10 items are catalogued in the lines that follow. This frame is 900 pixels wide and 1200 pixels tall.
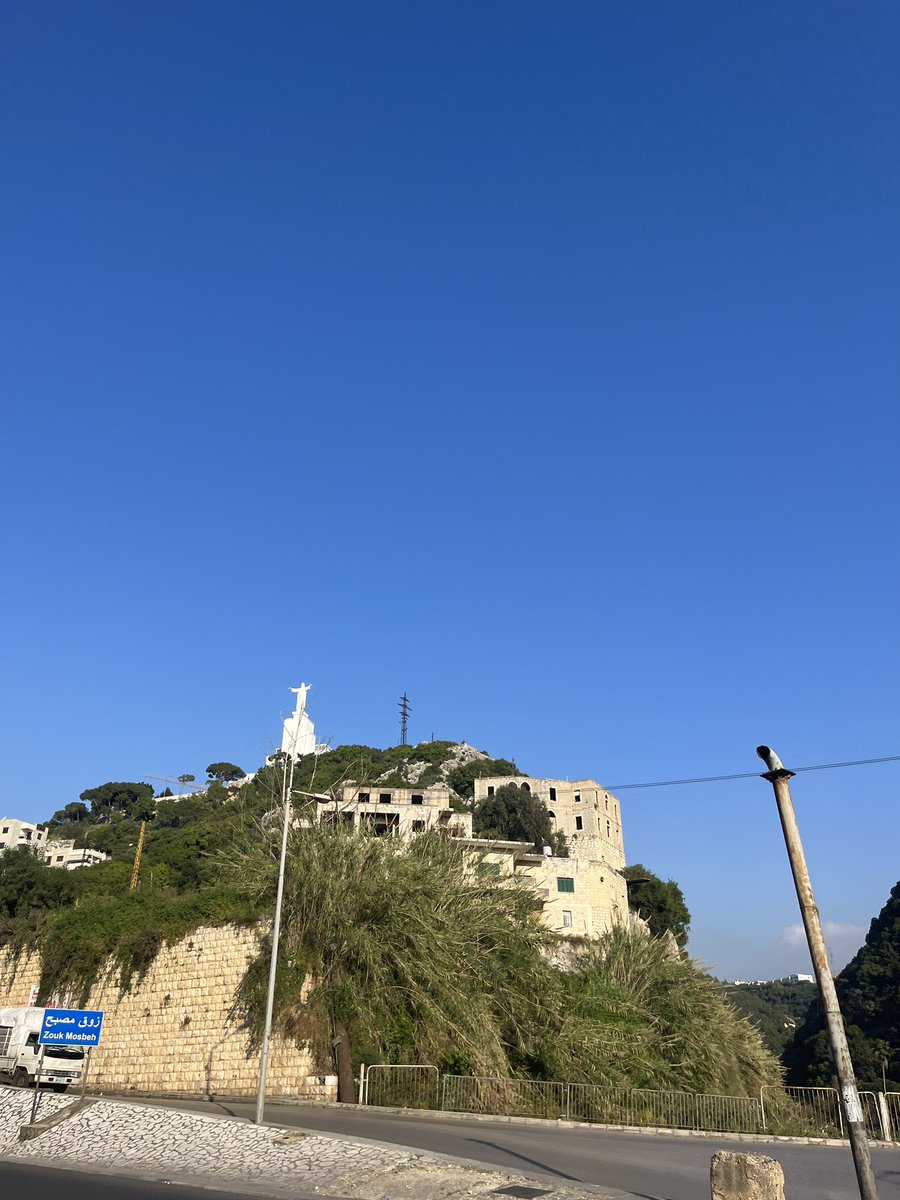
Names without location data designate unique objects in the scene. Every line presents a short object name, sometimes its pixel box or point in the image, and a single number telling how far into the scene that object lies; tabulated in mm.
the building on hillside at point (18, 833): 131500
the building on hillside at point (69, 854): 100981
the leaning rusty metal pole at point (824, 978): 10852
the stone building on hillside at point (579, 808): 97438
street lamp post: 16984
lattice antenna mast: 148875
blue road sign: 16828
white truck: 24594
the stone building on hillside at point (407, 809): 71562
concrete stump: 10094
